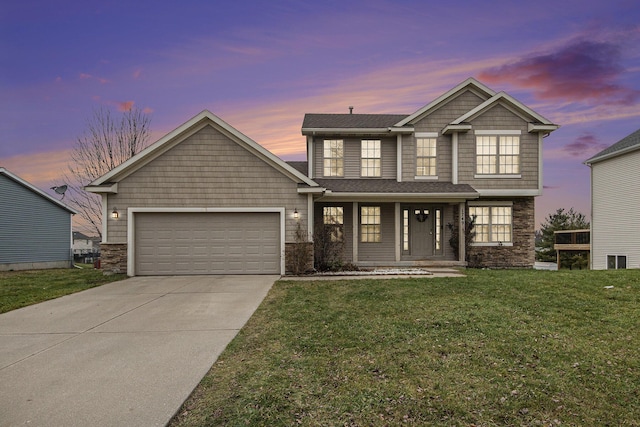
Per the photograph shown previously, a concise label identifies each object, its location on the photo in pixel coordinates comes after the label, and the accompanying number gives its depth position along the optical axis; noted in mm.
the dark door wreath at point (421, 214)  15328
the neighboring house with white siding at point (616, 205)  17219
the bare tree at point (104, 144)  23125
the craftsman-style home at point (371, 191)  12164
